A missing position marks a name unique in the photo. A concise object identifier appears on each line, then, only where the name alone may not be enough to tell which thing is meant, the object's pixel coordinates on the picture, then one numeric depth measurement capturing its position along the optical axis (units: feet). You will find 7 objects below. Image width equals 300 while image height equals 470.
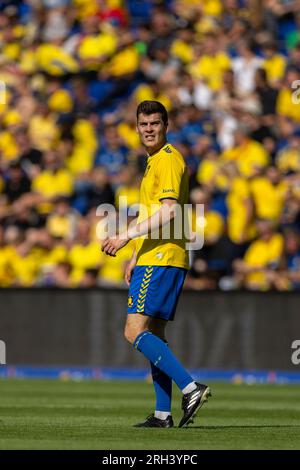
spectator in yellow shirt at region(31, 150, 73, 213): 61.00
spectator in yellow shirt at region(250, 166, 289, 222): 55.88
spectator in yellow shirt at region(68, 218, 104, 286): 56.54
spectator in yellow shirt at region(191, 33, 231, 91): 64.95
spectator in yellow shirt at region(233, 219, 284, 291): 54.49
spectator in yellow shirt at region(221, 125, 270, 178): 58.65
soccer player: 28.55
